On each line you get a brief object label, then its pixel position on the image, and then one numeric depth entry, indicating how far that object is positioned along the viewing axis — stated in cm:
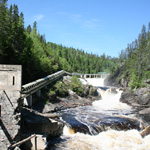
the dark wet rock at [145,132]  2058
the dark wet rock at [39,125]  1720
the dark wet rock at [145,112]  2930
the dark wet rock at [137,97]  3797
